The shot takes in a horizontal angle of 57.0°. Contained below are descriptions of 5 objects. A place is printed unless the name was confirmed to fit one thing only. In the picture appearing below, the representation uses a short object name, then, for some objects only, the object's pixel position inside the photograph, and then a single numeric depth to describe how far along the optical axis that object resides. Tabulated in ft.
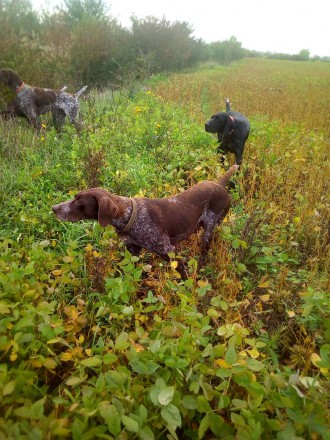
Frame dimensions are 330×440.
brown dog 8.14
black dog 15.51
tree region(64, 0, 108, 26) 60.03
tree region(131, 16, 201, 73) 61.08
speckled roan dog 18.57
